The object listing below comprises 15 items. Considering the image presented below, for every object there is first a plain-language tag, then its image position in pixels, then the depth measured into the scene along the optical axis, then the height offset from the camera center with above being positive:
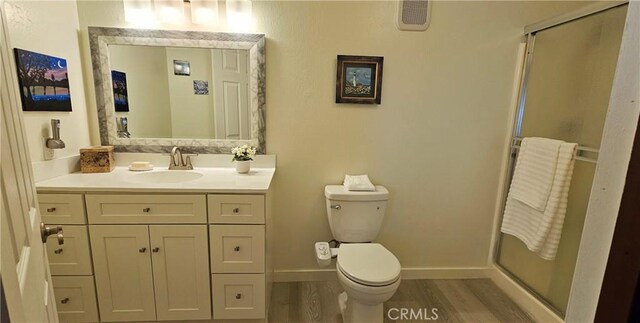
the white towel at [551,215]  1.59 -0.54
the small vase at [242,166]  1.87 -0.33
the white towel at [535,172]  1.66 -0.30
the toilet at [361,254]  1.49 -0.80
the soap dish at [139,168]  1.89 -0.37
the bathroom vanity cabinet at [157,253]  1.50 -0.75
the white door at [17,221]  0.51 -0.23
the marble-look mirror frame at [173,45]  1.82 +0.24
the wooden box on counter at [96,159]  1.78 -0.30
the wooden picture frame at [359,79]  1.92 +0.26
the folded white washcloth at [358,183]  1.91 -0.44
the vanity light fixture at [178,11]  1.75 +0.62
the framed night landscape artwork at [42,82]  1.44 +0.15
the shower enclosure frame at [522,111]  1.67 +0.08
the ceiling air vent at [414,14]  1.87 +0.68
